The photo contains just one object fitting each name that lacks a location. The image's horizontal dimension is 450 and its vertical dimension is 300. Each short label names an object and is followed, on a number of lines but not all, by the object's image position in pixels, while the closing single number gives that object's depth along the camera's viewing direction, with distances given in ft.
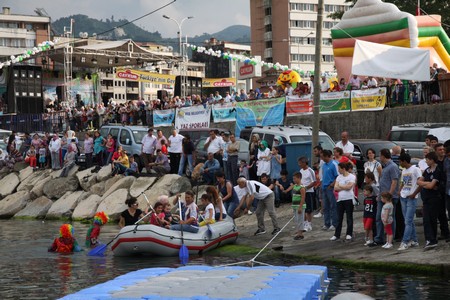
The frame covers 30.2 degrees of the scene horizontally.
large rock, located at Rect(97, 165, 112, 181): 117.19
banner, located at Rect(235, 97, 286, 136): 114.32
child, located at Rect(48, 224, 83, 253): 76.74
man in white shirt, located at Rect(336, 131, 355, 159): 78.28
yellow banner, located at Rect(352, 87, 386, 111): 103.76
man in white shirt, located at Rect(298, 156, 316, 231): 72.74
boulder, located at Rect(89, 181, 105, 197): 115.75
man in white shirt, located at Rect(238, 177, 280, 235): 74.90
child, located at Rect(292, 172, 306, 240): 70.23
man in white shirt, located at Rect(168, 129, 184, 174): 104.83
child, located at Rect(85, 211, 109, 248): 77.15
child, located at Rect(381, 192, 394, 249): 60.54
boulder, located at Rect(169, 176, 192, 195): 101.35
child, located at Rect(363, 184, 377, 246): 62.59
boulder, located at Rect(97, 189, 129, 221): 105.40
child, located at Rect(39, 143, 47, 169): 137.08
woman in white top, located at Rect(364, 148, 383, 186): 67.67
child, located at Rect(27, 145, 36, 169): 139.03
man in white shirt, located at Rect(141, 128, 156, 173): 108.88
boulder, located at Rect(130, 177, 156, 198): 106.08
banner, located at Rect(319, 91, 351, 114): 106.93
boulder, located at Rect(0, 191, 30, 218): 124.77
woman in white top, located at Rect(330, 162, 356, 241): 65.51
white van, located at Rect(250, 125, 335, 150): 89.35
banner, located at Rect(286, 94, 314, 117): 111.55
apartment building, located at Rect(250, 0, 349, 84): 392.88
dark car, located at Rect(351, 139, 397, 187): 85.56
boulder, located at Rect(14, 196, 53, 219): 120.19
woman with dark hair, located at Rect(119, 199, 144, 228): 76.64
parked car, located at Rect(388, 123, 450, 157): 87.61
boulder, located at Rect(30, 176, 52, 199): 127.24
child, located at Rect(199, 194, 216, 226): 74.38
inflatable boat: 70.33
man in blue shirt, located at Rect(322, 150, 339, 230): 69.39
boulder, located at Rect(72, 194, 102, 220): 111.34
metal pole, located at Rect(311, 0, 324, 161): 78.48
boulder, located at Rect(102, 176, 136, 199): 110.52
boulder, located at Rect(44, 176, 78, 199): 124.16
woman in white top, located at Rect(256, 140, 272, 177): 85.92
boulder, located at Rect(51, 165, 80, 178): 127.13
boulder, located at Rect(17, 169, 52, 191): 132.05
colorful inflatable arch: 115.24
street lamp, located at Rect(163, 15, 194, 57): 185.06
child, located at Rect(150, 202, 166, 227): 73.61
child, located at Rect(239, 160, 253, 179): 89.92
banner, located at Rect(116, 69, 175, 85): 189.77
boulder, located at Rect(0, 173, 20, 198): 136.67
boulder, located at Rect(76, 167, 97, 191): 120.06
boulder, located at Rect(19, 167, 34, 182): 137.49
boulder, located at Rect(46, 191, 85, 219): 116.16
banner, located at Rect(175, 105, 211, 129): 128.35
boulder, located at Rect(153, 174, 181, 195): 102.58
